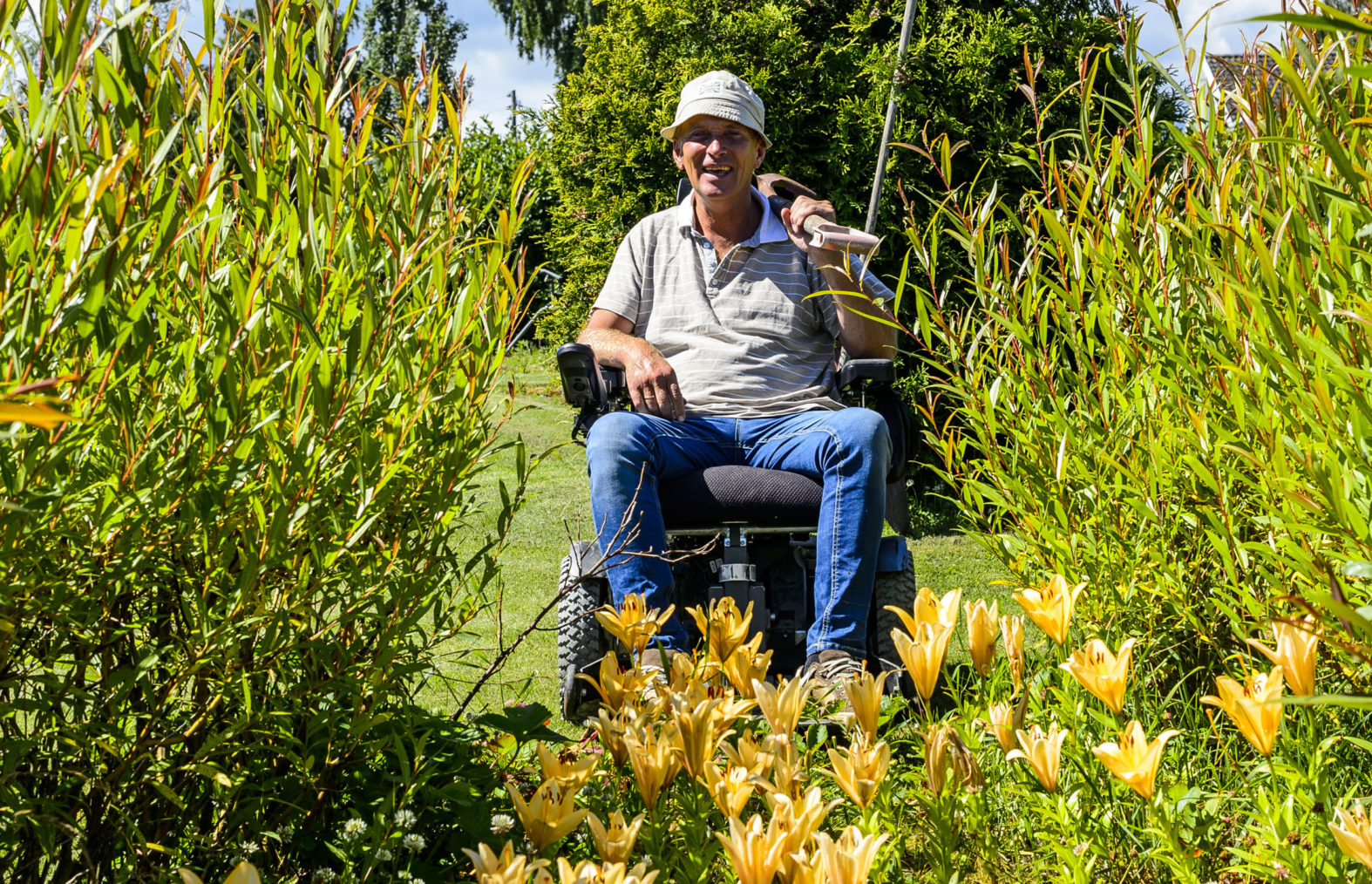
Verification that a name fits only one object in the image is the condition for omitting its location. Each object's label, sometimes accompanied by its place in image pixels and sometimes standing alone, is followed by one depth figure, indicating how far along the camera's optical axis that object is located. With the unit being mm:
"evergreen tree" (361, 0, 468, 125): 27344
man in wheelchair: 2666
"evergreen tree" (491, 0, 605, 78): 24469
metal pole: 4152
